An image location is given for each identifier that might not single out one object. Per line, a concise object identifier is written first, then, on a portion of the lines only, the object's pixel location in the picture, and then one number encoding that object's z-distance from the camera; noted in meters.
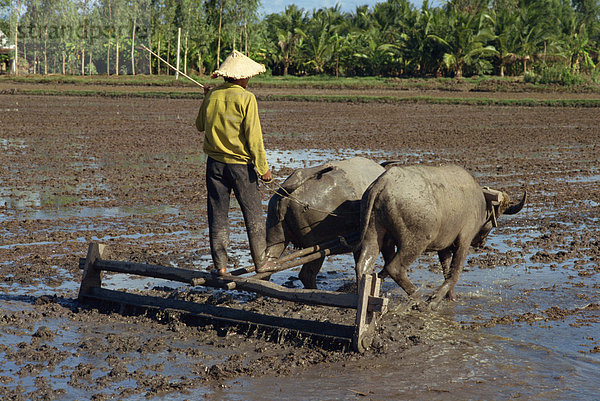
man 10.58
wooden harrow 9.95
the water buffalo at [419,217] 11.27
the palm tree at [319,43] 91.16
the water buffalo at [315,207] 11.85
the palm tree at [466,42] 80.99
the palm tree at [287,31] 94.42
